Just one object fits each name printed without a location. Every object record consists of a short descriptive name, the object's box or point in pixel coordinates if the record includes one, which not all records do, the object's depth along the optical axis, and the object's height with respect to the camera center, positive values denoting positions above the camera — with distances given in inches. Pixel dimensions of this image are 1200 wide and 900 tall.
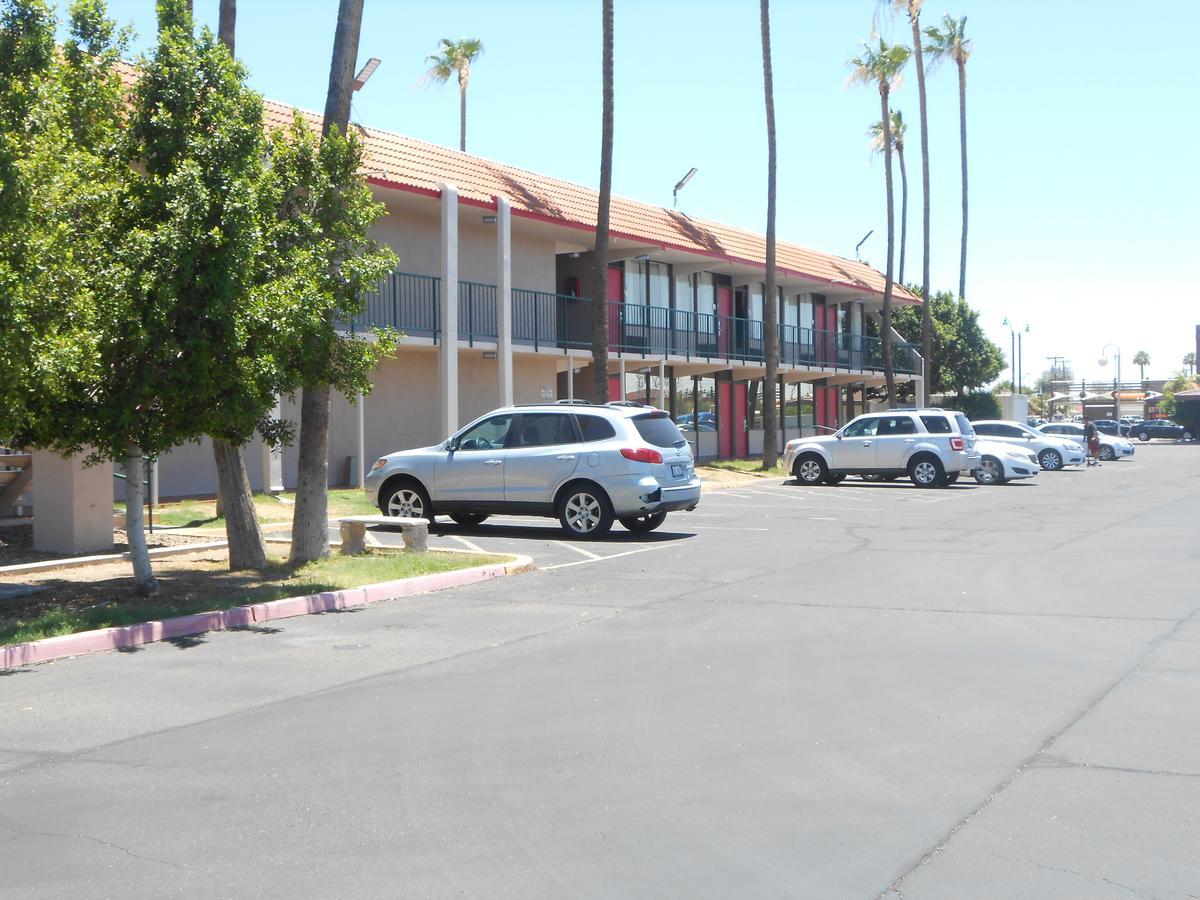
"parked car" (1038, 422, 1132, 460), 1819.6 +11.1
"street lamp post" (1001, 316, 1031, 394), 3651.8 +306.3
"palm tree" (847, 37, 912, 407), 1700.3 +529.1
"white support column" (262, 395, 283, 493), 863.1 -12.7
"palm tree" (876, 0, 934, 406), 1841.8 +442.5
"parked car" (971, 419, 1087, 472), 1446.9 +6.9
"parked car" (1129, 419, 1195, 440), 3189.0 +46.4
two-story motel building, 957.2 +138.1
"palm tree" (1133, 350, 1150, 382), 6599.4 +479.6
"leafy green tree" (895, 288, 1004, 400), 2146.9 +173.2
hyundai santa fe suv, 648.4 -10.0
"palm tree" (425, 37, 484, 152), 2180.1 +698.6
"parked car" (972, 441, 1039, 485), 1171.9 -15.4
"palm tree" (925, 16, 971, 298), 2187.5 +722.9
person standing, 1649.9 +8.7
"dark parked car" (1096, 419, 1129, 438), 3094.0 +52.5
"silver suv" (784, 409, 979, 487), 1101.1 -0.6
